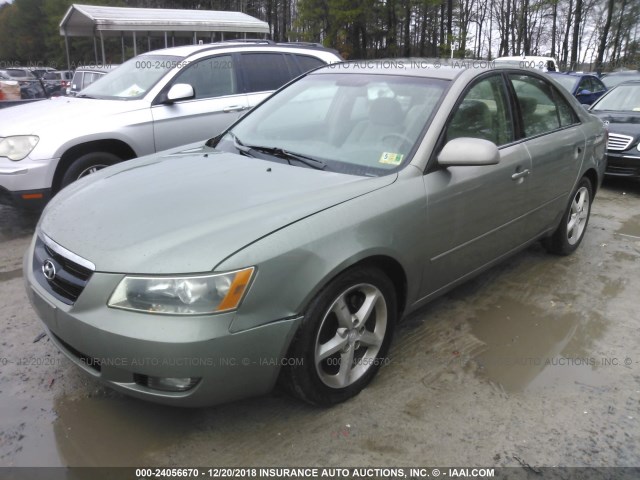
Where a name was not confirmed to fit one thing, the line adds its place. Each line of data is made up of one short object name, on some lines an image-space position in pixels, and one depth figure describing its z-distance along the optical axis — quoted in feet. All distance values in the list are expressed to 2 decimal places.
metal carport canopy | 60.80
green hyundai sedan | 6.82
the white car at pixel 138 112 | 15.99
